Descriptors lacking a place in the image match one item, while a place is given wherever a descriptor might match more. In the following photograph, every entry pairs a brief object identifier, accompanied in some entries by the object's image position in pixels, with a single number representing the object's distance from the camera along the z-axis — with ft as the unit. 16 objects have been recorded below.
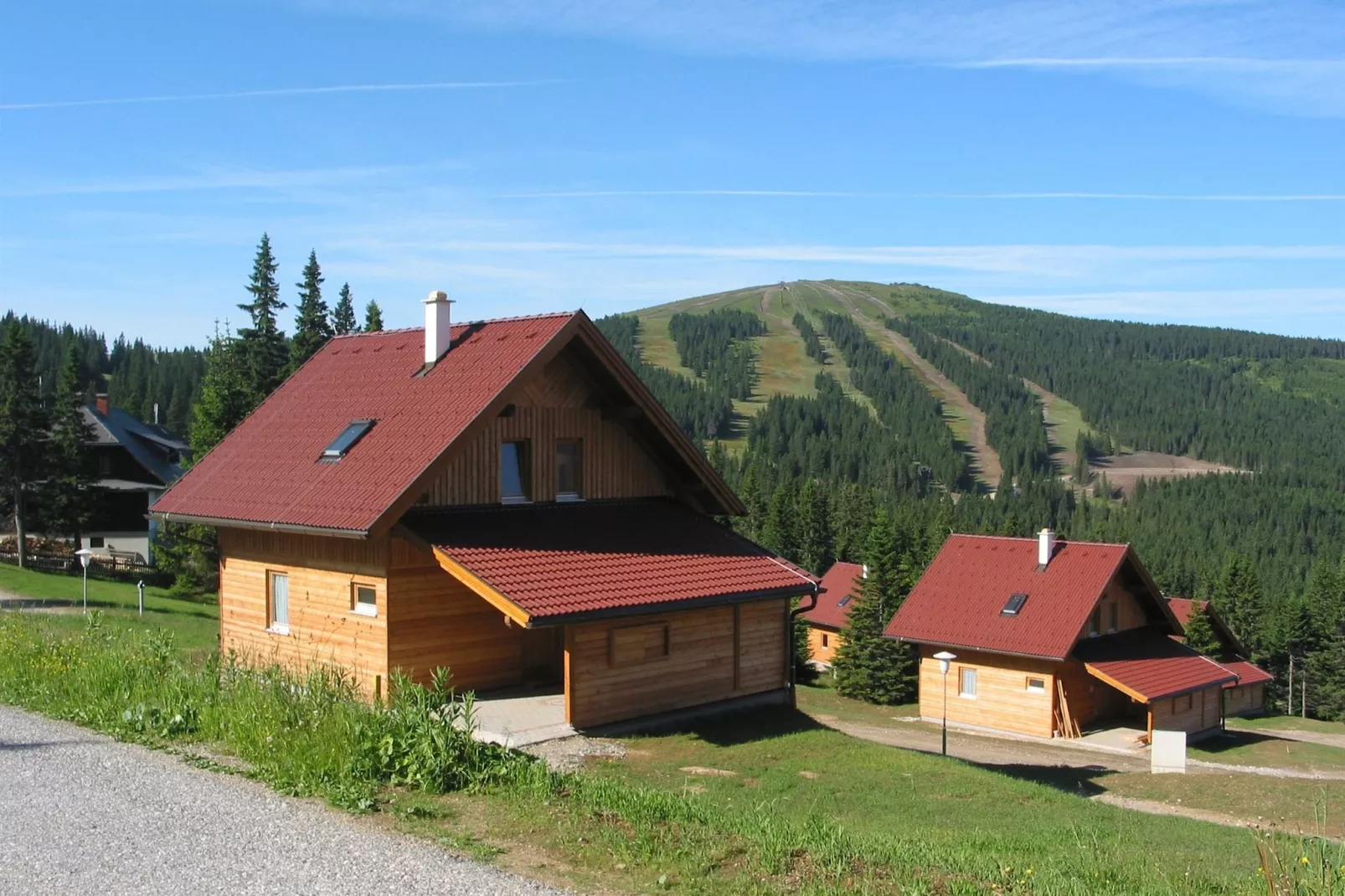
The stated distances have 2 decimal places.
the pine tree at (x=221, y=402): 139.54
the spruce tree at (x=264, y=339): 144.97
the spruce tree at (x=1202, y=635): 181.27
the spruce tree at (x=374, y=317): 170.30
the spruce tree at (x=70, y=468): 157.58
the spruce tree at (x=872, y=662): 145.89
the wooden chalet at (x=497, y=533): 53.67
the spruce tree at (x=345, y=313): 183.68
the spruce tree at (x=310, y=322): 156.46
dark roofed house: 183.21
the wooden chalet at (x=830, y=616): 218.59
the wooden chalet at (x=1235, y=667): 171.53
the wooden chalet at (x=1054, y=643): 110.63
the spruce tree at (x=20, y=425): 153.17
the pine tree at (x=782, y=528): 284.61
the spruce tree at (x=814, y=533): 298.56
